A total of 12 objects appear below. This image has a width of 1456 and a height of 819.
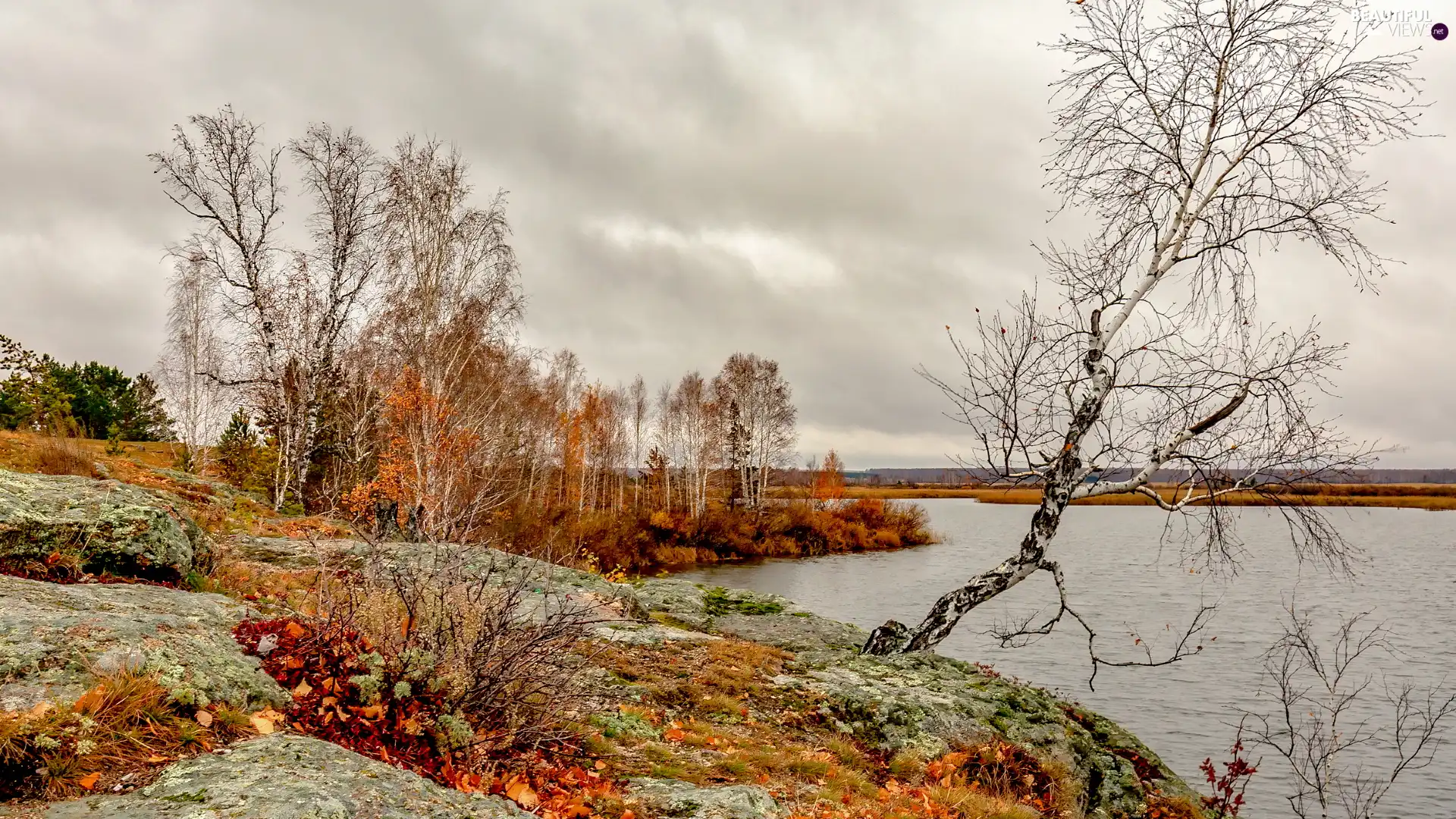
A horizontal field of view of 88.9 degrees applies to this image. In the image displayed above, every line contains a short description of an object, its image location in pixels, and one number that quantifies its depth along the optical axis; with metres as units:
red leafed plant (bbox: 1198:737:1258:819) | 7.60
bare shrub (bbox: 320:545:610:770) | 4.22
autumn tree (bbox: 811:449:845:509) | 56.22
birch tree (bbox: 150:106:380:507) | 19.61
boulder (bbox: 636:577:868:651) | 10.23
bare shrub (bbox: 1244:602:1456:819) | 9.30
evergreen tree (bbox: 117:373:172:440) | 39.03
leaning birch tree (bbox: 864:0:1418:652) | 7.60
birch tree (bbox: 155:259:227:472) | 30.06
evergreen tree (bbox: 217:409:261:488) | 20.86
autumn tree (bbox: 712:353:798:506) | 49.47
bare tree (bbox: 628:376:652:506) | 63.25
